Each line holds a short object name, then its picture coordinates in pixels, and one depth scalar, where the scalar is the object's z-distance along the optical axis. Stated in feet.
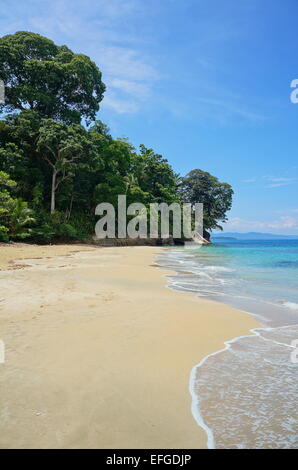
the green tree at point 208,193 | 185.37
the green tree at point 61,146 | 72.74
